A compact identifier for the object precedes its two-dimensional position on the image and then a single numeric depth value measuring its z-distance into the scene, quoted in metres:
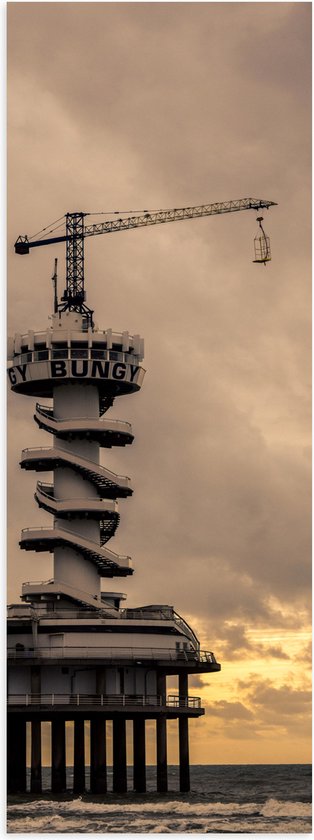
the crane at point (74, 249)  146.00
